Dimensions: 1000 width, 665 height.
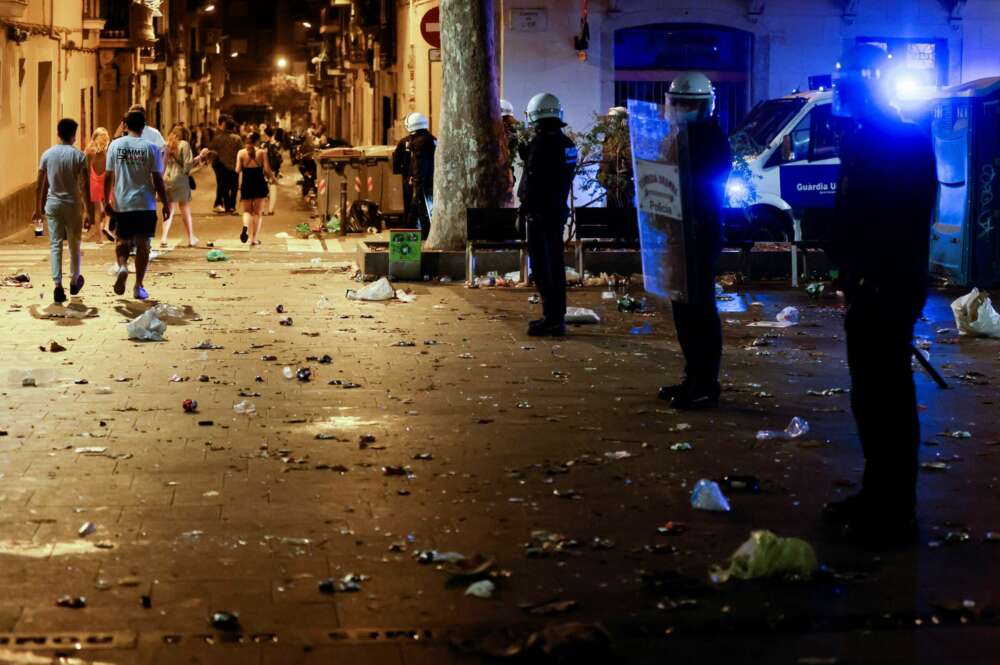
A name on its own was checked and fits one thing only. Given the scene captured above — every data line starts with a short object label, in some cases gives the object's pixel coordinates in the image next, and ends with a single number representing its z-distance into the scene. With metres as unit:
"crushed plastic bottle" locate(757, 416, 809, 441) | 8.47
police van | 18.94
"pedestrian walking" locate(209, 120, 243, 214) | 30.42
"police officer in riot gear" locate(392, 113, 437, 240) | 20.78
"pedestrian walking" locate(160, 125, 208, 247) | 22.44
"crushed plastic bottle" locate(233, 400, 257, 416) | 9.12
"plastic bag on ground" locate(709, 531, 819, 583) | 5.77
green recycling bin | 17.34
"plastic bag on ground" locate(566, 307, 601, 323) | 13.59
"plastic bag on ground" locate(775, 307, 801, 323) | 13.84
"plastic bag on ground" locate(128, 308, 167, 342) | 12.23
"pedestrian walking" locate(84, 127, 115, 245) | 22.33
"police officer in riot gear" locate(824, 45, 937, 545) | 6.31
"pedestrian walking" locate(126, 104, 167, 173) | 18.57
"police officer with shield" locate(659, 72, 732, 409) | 9.20
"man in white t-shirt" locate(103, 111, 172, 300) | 15.23
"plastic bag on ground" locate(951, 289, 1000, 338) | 12.57
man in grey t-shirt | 14.88
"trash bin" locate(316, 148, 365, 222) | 26.11
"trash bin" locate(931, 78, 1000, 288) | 16.39
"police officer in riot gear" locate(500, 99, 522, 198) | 19.58
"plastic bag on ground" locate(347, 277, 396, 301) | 15.49
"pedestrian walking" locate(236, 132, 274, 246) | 23.20
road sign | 22.41
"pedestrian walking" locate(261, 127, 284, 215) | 46.34
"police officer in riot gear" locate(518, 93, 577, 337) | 12.52
